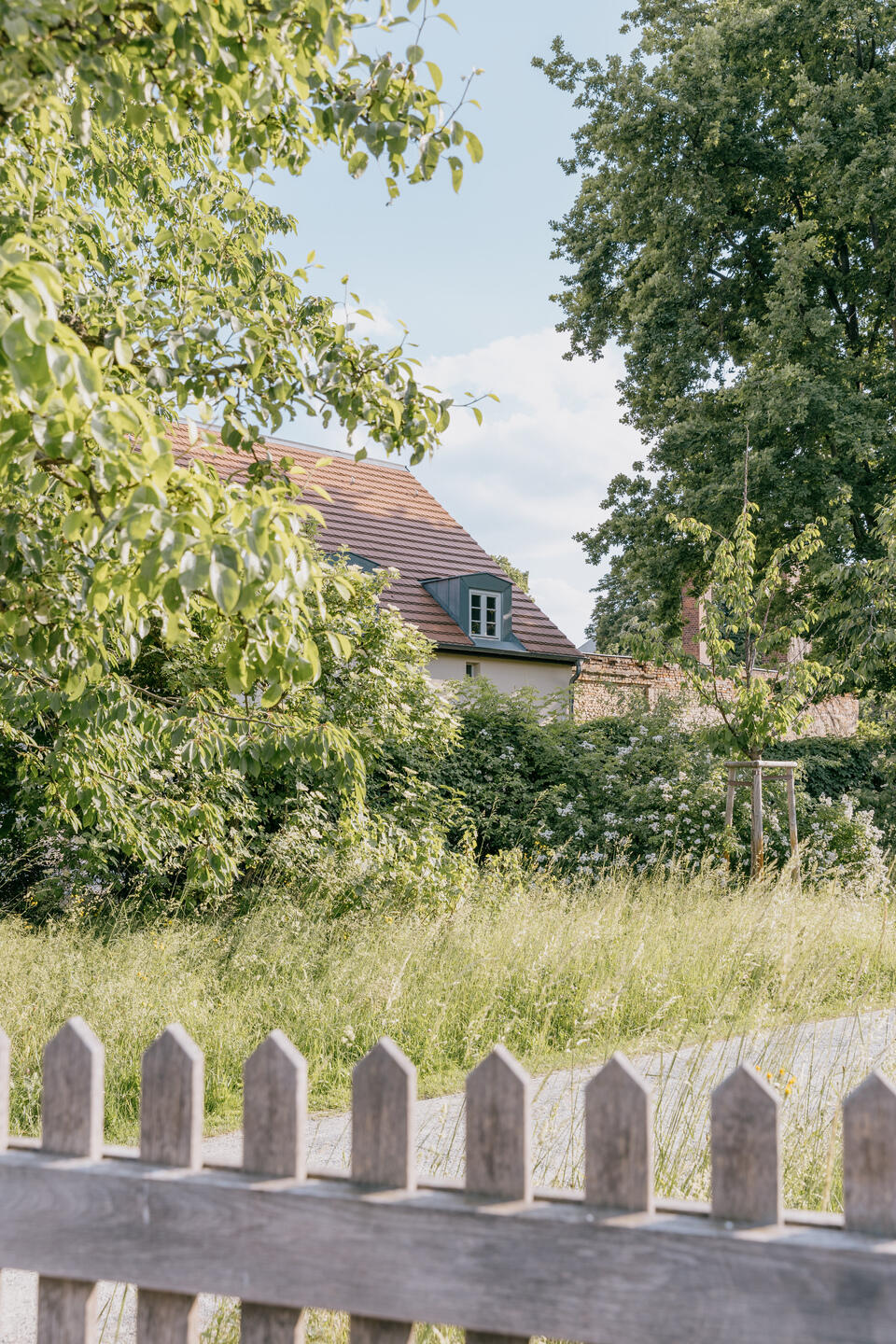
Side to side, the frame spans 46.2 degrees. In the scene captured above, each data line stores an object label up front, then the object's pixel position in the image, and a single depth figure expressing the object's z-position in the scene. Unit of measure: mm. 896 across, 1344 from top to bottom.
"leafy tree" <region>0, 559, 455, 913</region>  6602
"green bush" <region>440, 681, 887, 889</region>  12912
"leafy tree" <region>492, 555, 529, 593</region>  47150
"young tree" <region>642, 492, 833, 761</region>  11650
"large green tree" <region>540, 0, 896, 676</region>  16953
